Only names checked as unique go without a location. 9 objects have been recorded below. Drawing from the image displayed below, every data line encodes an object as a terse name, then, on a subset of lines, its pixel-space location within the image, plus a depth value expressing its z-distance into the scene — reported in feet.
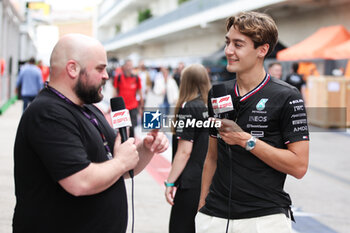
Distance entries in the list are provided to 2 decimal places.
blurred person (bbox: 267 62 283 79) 28.78
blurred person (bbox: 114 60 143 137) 33.12
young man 8.50
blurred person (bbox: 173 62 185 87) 53.06
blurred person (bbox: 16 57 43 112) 48.01
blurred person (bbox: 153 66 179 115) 46.50
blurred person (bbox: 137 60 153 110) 55.26
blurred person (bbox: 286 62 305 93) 42.59
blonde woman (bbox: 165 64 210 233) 12.31
